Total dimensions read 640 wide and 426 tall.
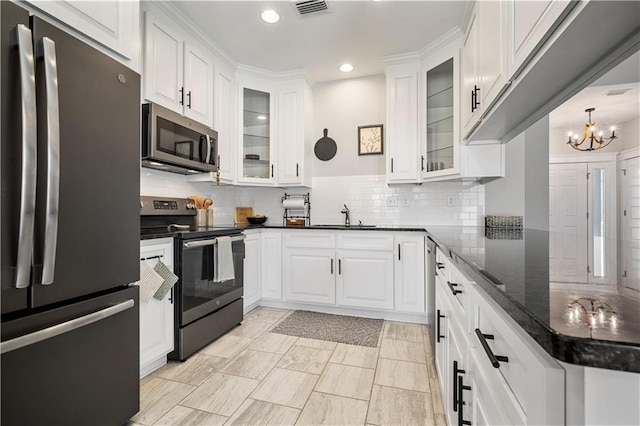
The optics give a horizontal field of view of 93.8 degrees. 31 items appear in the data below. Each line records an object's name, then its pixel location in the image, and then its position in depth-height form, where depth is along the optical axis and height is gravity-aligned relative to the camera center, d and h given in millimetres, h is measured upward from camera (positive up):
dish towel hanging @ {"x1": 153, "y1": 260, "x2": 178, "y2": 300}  1871 -415
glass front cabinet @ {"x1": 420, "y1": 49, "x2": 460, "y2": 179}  2666 +933
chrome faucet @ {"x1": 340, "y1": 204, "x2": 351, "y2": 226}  3482 -40
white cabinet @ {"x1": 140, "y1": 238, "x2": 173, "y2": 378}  1785 -673
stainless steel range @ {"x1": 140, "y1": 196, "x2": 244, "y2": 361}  2033 -477
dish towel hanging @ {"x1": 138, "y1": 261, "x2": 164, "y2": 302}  1743 -405
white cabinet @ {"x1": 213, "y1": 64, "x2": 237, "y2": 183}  2982 +961
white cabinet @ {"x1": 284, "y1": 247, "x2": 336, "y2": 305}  3014 -634
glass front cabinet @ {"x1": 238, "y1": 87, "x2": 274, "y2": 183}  3379 +901
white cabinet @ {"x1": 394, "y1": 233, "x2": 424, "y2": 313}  2760 -553
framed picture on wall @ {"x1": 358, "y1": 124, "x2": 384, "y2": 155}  3488 +871
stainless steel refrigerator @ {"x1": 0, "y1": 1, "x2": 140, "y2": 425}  937 -53
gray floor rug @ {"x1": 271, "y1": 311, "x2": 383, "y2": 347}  2453 -1020
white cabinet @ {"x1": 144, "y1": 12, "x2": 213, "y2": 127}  2205 +1171
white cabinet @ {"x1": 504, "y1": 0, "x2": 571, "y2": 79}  951 +680
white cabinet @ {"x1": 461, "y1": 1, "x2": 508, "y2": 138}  1472 +910
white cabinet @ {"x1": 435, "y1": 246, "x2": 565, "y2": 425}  432 -321
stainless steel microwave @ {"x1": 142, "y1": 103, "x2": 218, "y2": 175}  2160 +567
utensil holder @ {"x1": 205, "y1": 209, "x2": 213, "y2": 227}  2900 -33
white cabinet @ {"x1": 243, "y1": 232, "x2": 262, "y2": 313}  2934 -571
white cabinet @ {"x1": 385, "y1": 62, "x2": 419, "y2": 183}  3051 +933
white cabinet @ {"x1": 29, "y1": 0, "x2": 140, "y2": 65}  1208 +852
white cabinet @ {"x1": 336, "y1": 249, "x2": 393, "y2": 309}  2854 -634
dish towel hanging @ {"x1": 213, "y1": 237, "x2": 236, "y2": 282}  2318 -384
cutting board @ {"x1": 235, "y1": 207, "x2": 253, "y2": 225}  3635 -17
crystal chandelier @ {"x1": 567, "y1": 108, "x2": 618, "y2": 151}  2128 +632
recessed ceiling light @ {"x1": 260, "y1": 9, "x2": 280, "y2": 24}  2389 +1610
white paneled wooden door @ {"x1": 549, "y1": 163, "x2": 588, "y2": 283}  4906 +340
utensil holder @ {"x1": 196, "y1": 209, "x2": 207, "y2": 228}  2818 -41
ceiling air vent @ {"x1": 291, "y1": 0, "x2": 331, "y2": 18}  2252 +1592
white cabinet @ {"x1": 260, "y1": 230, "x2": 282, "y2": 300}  3174 -539
